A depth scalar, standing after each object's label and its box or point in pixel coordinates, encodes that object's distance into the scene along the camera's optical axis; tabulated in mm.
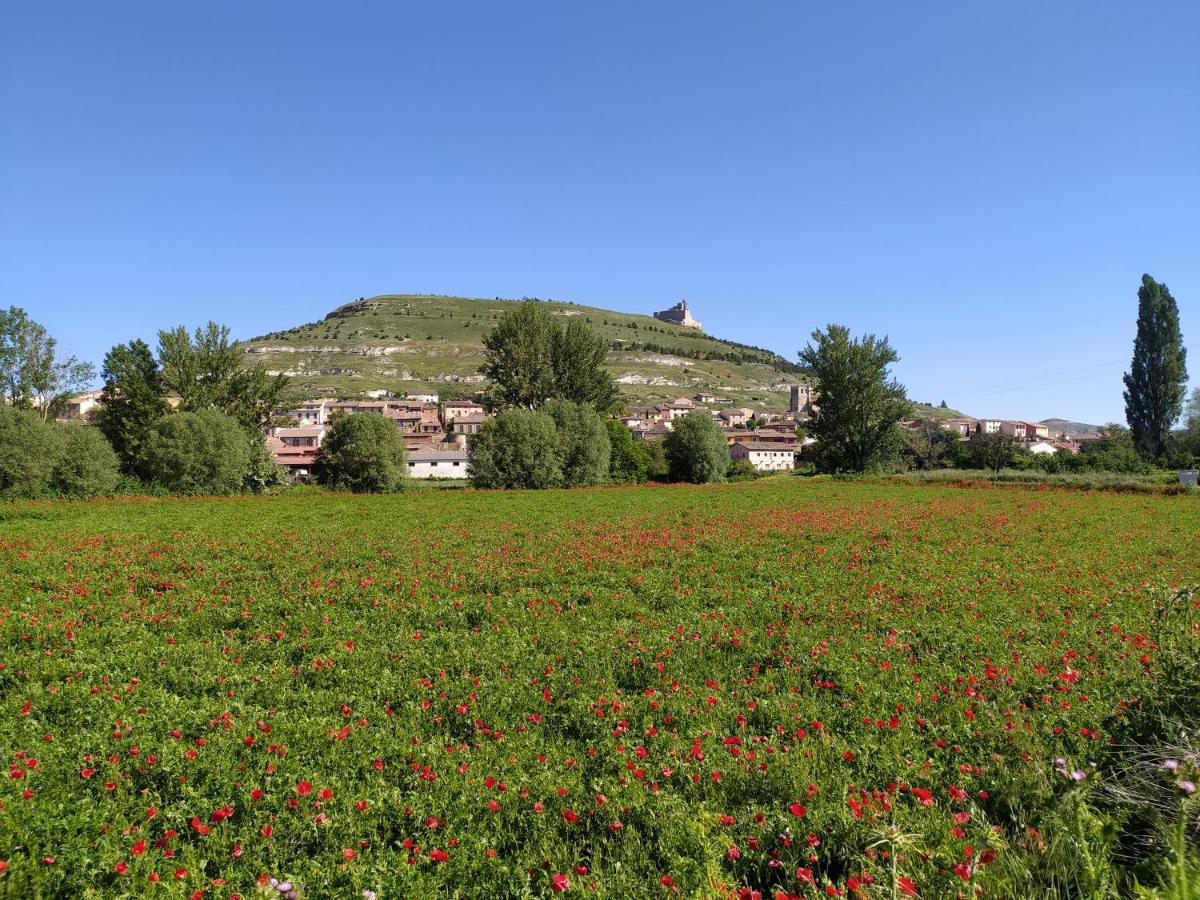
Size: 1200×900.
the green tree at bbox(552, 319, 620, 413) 61844
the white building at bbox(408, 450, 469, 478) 94750
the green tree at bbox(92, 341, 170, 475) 46250
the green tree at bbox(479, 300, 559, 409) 60219
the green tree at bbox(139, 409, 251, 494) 39906
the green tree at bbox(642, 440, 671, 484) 66938
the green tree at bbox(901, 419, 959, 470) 89062
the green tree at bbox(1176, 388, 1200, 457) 66438
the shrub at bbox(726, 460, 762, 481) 78438
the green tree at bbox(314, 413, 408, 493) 45375
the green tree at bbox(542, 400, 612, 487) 51625
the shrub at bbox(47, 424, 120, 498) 37500
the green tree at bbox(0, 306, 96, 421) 43500
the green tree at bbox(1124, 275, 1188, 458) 60281
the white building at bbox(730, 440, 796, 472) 117188
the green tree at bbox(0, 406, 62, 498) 34906
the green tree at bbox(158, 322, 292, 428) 47906
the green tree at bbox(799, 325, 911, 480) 60406
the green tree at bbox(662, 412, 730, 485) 65875
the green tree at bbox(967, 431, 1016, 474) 75250
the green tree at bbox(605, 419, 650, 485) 61969
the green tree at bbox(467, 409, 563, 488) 48312
